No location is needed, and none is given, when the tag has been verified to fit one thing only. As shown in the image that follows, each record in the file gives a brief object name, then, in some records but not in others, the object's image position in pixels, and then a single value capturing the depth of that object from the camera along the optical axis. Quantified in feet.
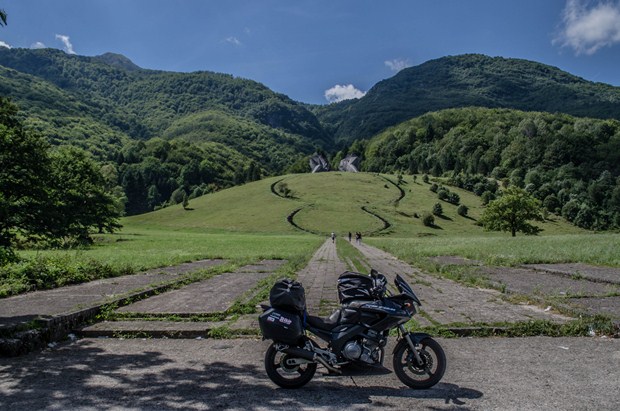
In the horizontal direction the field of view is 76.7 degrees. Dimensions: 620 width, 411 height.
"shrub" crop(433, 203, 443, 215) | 307.58
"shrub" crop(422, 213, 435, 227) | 280.51
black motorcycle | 17.24
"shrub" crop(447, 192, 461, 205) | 349.02
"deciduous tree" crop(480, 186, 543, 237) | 217.15
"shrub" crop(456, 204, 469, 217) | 315.99
